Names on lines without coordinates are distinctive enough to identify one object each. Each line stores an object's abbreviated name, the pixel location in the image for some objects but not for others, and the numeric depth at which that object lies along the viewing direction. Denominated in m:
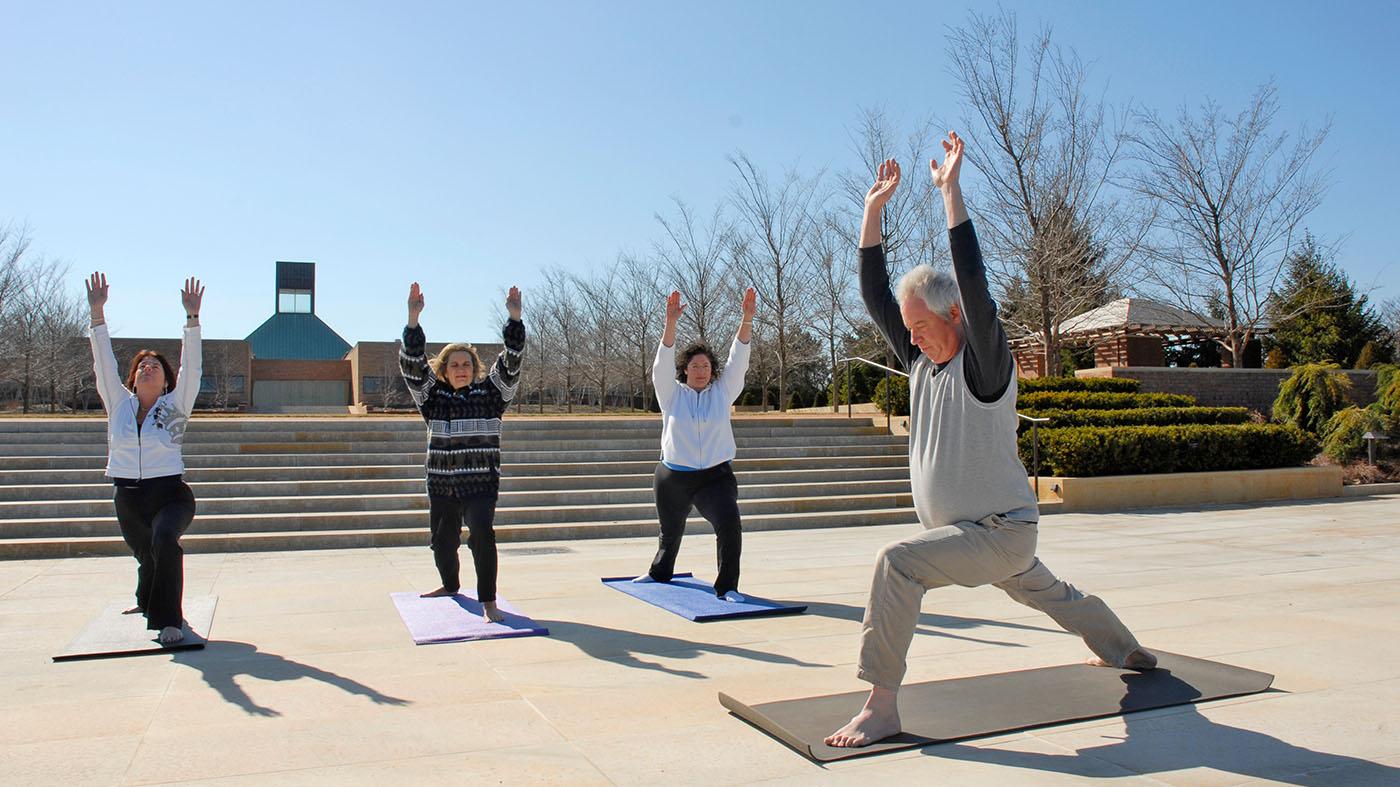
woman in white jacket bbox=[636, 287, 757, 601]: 6.77
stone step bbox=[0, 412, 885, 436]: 13.26
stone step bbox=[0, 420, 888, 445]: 13.02
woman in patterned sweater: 6.13
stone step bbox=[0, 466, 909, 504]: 11.38
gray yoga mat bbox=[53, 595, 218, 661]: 5.28
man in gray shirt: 3.39
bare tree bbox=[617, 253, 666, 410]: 30.66
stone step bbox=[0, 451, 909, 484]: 11.77
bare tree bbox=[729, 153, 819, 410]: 26.39
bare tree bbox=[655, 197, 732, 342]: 27.53
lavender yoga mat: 5.68
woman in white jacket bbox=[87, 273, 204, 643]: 5.57
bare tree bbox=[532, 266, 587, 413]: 34.03
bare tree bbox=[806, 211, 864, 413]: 26.09
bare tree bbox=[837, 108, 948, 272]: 24.54
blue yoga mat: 6.23
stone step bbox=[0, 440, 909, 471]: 12.27
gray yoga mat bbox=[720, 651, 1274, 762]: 3.71
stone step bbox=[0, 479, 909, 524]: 10.71
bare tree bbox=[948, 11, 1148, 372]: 21.47
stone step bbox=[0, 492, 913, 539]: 10.23
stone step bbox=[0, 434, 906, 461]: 12.62
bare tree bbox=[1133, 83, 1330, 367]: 26.80
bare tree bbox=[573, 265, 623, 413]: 32.56
